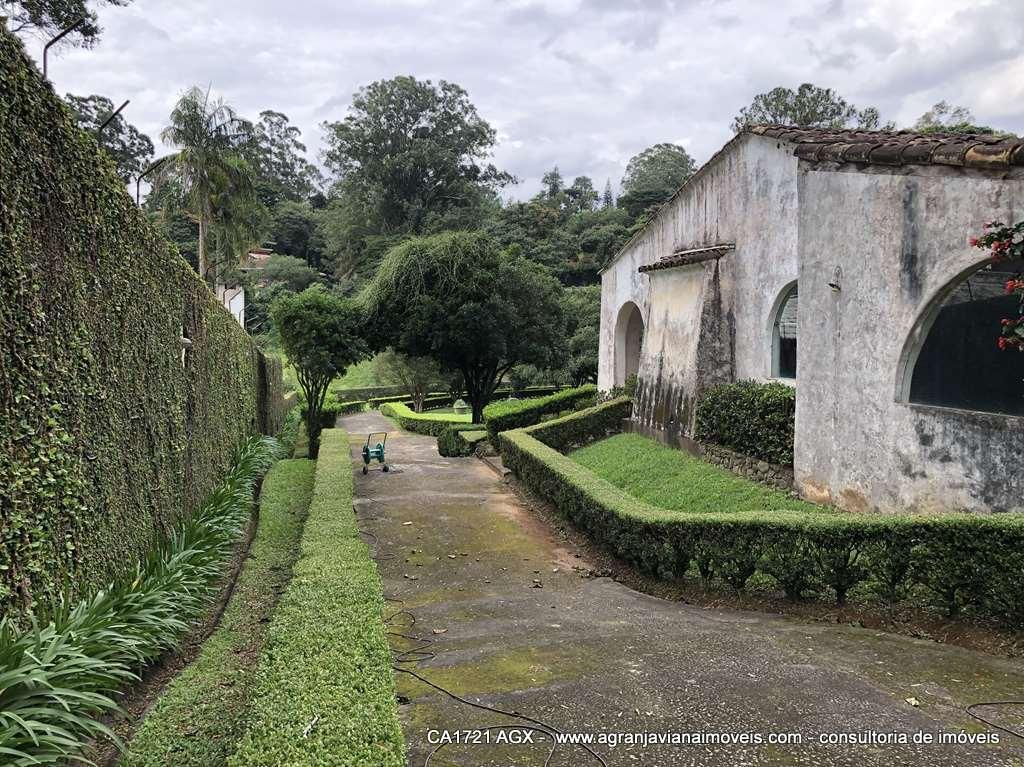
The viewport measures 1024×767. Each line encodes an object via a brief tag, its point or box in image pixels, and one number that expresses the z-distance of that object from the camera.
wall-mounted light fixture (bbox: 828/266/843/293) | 8.80
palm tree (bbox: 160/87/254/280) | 28.77
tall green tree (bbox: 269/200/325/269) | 60.16
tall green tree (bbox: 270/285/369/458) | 19.61
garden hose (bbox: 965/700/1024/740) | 3.62
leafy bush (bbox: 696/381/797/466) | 10.59
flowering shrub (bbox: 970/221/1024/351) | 5.70
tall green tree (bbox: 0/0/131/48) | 16.86
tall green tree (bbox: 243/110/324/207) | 59.25
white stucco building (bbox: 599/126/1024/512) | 6.86
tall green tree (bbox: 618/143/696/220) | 53.72
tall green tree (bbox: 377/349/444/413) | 35.44
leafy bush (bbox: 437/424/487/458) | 19.12
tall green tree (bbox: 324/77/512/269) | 53.22
